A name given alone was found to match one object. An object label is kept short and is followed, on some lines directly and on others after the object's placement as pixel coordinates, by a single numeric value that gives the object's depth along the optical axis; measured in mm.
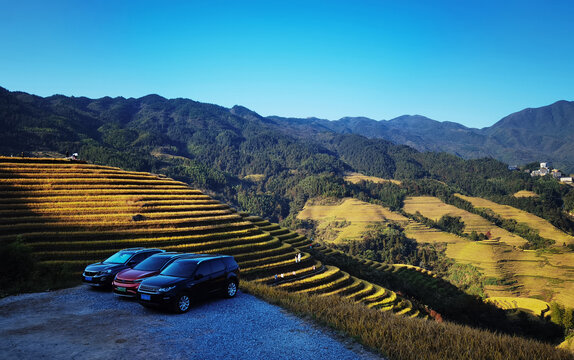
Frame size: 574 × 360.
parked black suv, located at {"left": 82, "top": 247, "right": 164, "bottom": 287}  14258
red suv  12406
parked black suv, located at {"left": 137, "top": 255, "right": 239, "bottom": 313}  10938
